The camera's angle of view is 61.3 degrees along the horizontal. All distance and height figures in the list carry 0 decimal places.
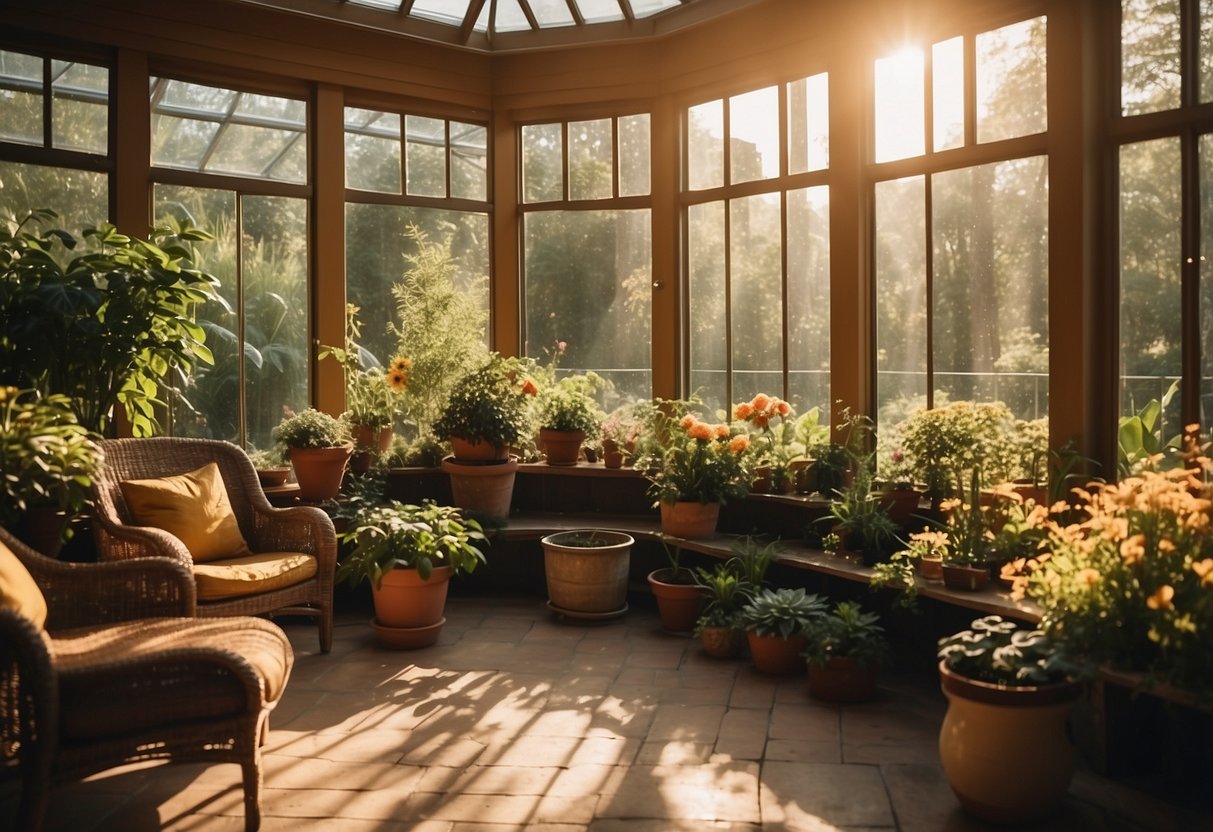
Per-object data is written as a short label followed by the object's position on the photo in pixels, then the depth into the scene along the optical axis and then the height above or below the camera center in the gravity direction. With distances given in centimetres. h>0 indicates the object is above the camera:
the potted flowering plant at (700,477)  577 -36
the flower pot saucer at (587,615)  580 -114
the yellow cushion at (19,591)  323 -56
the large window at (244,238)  616 +113
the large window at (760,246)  609 +104
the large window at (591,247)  695 +116
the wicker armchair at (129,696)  293 -84
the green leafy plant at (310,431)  593 -8
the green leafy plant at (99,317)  466 +48
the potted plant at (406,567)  526 -78
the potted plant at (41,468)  359 -18
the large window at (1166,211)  445 +89
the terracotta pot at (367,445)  635 -18
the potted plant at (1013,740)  324 -106
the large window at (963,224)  508 +98
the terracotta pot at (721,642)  510 -115
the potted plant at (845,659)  444 -108
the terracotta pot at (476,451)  627 -22
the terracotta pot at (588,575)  576 -91
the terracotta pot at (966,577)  438 -72
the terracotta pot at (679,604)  555 -104
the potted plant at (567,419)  663 -3
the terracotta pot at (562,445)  663 -20
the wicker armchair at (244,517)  467 -49
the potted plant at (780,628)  479 -102
